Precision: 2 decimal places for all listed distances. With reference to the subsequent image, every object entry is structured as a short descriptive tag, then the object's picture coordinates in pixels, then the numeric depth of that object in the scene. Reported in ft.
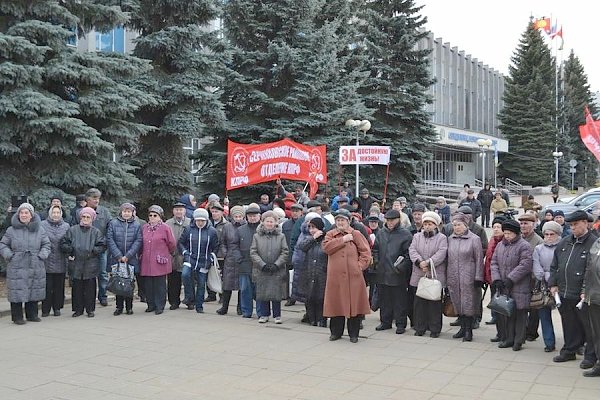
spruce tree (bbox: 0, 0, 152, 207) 42.96
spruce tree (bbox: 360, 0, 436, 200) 91.04
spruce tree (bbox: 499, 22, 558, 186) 189.26
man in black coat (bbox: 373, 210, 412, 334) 30.71
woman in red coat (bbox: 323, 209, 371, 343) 28.55
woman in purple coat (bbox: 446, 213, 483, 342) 28.45
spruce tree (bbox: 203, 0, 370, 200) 71.10
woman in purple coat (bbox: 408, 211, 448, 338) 29.28
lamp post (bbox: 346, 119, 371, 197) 72.28
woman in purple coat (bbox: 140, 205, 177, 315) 35.40
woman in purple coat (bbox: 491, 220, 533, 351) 26.68
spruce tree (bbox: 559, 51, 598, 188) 211.61
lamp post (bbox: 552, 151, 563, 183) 176.45
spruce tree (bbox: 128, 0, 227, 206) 58.29
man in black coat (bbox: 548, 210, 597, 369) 23.86
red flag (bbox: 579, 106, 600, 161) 38.47
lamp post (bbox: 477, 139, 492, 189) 107.15
